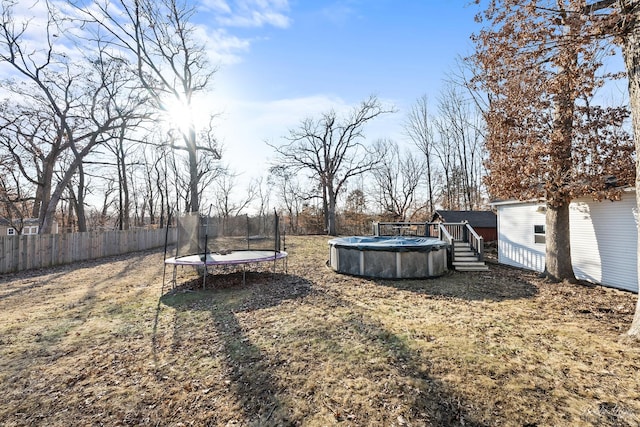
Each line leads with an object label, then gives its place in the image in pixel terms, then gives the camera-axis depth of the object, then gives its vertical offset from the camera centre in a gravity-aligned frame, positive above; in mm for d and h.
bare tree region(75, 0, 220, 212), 11336 +7481
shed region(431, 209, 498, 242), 17781 +39
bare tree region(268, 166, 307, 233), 30189 +2803
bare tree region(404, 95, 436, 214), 26094 +8119
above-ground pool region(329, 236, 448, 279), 8391 -1177
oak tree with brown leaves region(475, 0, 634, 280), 5883 +2456
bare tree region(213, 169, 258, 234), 33656 +3150
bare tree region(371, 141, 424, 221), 27672 +3675
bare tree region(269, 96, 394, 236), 24328 +6273
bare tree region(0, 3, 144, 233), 12836 +5631
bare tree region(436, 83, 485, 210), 23500 +6710
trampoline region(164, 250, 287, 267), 7129 -991
